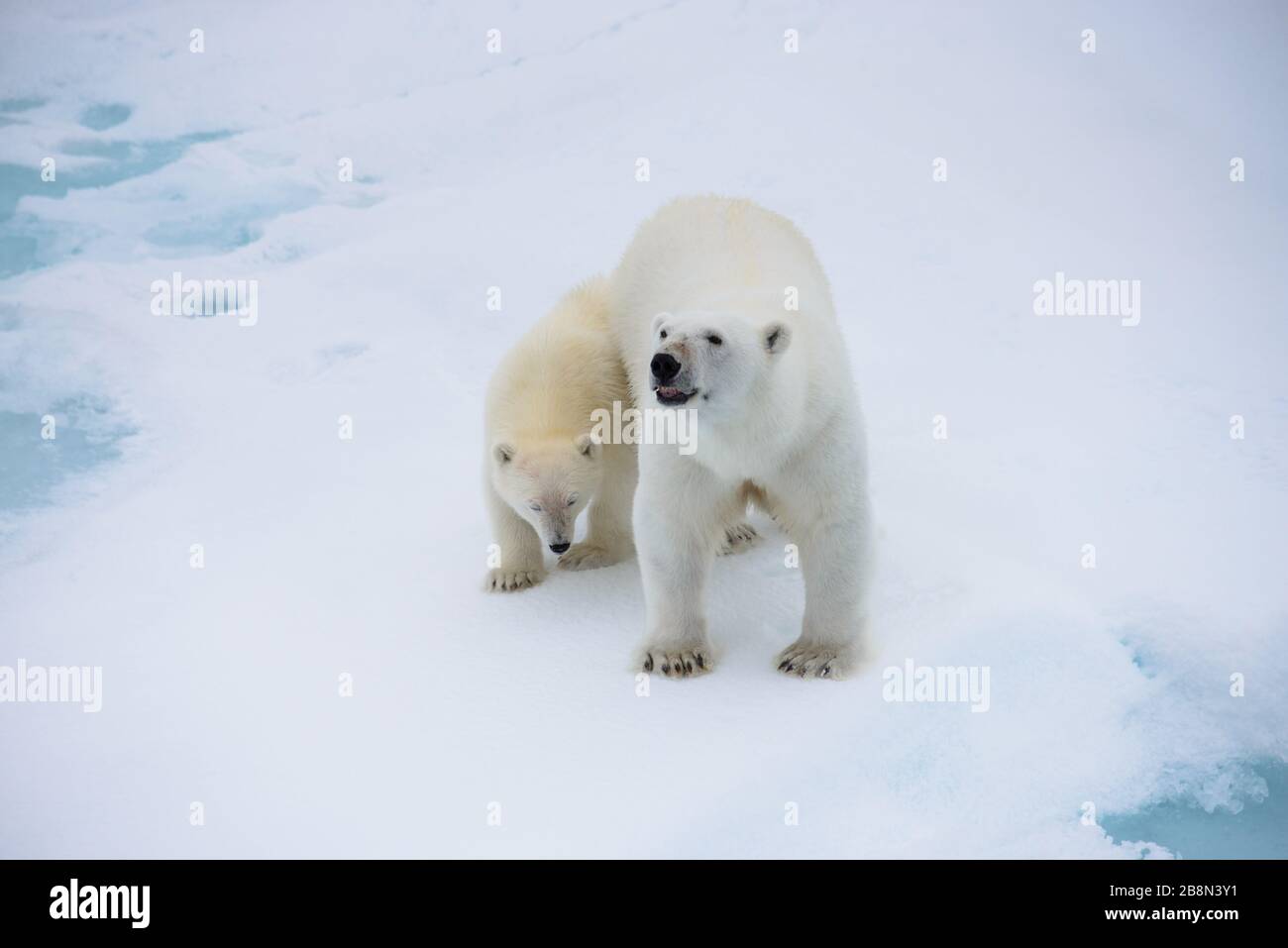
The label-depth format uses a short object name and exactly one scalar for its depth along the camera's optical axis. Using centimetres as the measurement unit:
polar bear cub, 431
